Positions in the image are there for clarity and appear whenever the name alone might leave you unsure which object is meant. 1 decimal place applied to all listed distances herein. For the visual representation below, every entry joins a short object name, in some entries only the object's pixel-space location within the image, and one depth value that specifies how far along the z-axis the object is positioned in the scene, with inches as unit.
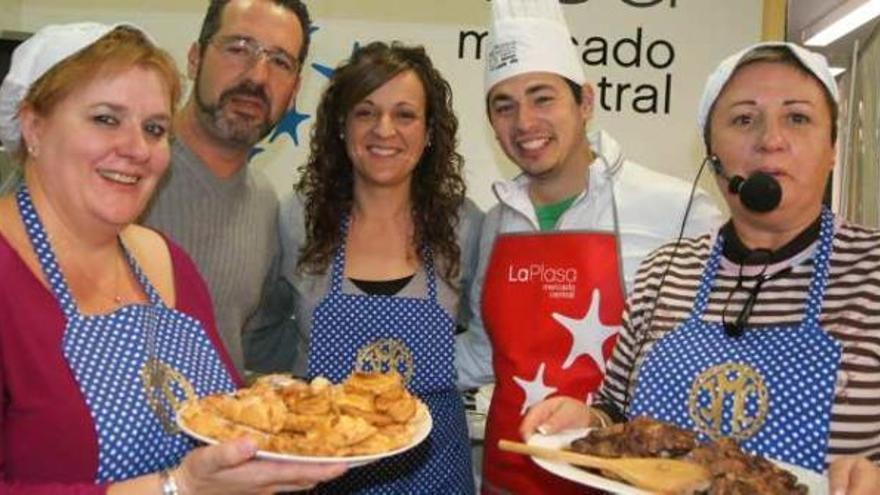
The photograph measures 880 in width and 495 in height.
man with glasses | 77.9
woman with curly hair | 79.6
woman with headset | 53.1
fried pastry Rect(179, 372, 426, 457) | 46.0
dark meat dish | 46.6
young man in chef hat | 77.1
